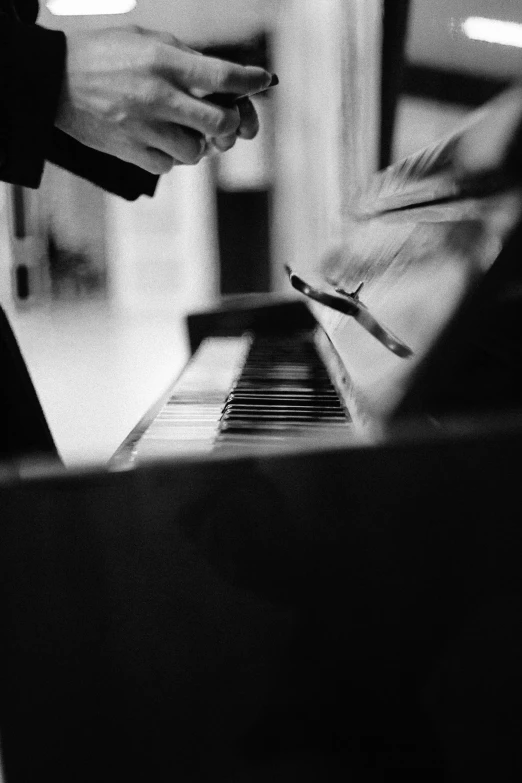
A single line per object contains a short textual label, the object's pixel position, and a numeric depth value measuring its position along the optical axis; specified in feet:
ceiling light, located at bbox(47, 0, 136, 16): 11.78
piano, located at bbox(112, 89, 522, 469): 1.68
